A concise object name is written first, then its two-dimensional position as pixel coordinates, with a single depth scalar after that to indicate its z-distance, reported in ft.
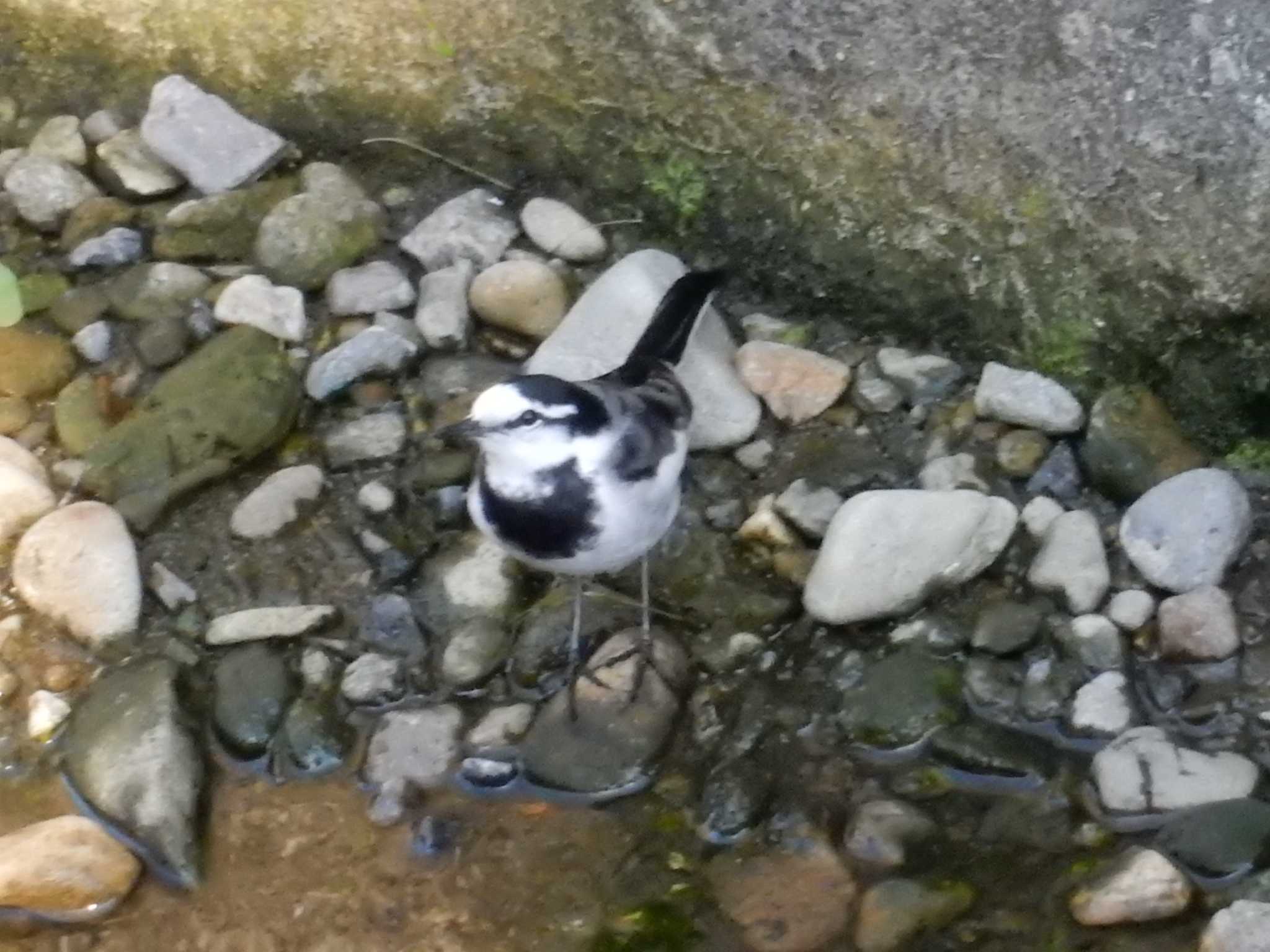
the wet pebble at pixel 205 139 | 14.60
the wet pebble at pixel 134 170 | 14.61
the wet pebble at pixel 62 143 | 14.89
